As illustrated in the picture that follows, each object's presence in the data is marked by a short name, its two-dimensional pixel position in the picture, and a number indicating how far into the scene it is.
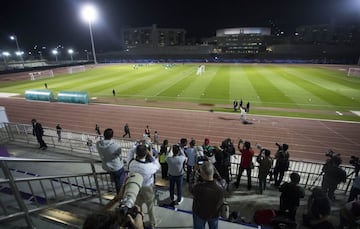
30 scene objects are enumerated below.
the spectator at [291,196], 4.65
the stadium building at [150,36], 166.88
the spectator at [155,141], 14.04
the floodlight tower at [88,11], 48.29
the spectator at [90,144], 11.49
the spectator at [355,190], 6.21
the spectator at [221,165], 6.06
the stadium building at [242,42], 133.38
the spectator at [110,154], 5.17
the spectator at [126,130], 16.64
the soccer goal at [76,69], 56.19
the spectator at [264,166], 7.12
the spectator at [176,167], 5.70
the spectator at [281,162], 7.77
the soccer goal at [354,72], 42.34
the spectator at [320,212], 3.59
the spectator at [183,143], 6.53
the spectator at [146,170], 4.04
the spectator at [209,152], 6.75
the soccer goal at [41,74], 46.17
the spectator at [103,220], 1.64
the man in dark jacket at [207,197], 3.34
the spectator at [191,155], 7.34
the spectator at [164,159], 7.87
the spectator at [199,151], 6.79
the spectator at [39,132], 10.55
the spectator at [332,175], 6.37
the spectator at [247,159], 7.44
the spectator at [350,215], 4.32
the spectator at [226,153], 6.61
